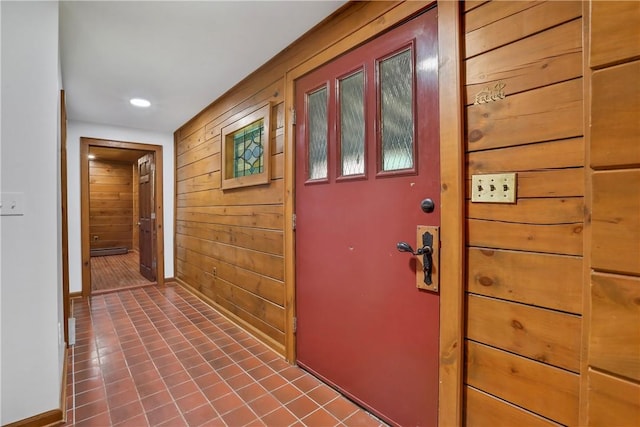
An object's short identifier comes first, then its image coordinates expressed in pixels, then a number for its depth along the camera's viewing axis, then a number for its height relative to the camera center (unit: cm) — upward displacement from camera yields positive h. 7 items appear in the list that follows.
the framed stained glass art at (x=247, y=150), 234 +56
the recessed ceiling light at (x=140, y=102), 307 +118
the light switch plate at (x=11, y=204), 138 +3
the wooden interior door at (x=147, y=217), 434 -13
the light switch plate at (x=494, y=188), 107 +8
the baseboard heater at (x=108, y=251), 700 -104
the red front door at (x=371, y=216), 132 -4
